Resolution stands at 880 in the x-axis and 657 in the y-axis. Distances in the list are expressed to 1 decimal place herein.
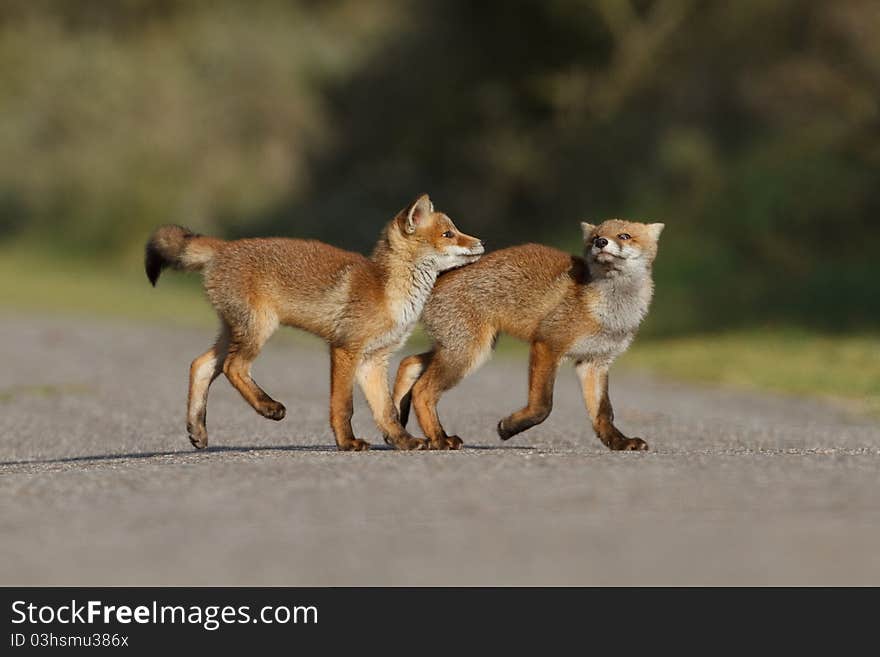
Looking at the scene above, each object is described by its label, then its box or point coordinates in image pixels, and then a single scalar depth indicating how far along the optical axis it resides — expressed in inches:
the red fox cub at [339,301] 727.1
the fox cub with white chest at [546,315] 733.9
